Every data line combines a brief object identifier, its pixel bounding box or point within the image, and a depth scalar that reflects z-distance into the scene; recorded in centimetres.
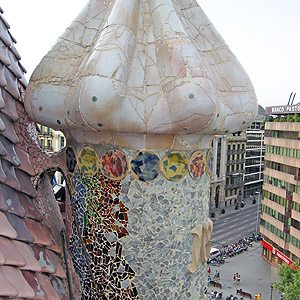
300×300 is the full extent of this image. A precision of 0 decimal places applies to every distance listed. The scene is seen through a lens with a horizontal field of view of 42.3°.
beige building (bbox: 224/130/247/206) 5566
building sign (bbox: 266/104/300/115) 3307
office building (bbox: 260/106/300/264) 3066
